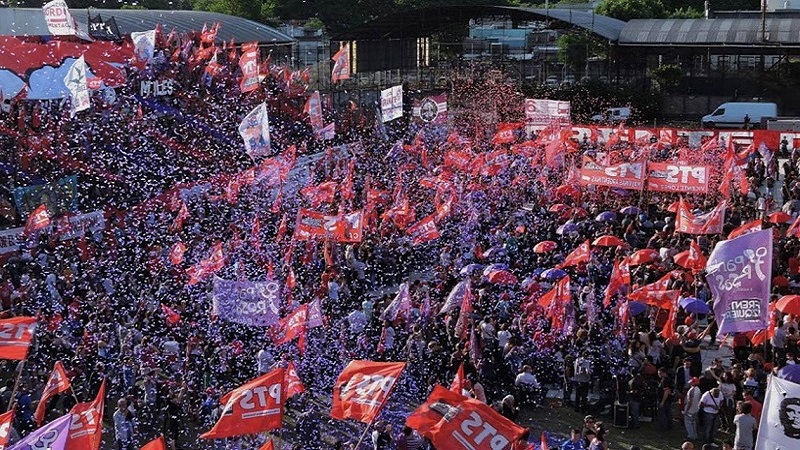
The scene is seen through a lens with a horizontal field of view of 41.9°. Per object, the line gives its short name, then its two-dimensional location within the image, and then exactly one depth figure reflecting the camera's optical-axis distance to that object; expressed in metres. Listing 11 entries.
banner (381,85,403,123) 33.22
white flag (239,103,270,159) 23.06
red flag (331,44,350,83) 34.81
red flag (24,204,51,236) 19.92
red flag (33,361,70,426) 12.41
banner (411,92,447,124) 34.78
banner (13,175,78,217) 21.80
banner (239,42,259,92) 28.52
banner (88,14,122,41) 30.71
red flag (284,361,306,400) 12.95
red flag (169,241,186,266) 18.42
